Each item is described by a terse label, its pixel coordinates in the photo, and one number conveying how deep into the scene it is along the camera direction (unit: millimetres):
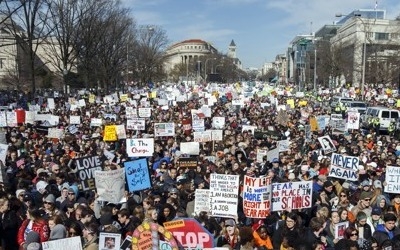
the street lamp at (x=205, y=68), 112388
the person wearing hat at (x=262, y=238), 7852
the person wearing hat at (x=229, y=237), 7840
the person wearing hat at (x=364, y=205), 9188
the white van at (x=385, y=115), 28938
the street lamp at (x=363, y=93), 43425
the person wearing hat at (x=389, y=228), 7996
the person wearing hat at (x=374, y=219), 8602
